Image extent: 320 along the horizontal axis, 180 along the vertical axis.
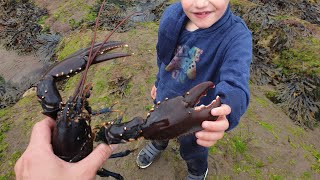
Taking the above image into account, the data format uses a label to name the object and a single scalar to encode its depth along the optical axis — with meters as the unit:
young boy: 0.40
